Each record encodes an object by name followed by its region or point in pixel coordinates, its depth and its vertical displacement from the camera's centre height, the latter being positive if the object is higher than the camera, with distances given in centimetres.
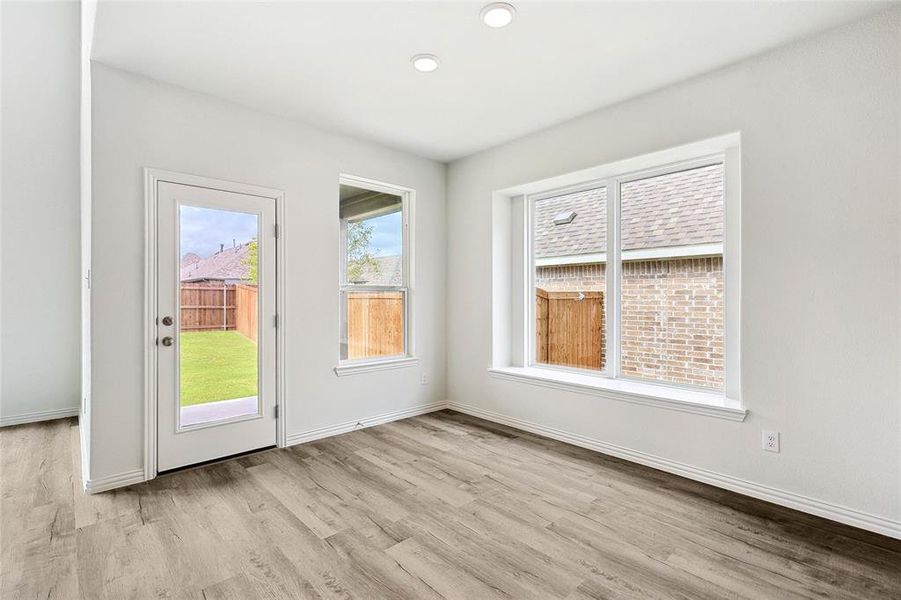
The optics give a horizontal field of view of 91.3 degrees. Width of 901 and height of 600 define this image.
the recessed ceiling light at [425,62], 260 +143
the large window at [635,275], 307 +19
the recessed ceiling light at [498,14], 216 +143
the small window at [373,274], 402 +24
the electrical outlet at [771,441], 255 -83
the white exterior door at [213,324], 295 -18
